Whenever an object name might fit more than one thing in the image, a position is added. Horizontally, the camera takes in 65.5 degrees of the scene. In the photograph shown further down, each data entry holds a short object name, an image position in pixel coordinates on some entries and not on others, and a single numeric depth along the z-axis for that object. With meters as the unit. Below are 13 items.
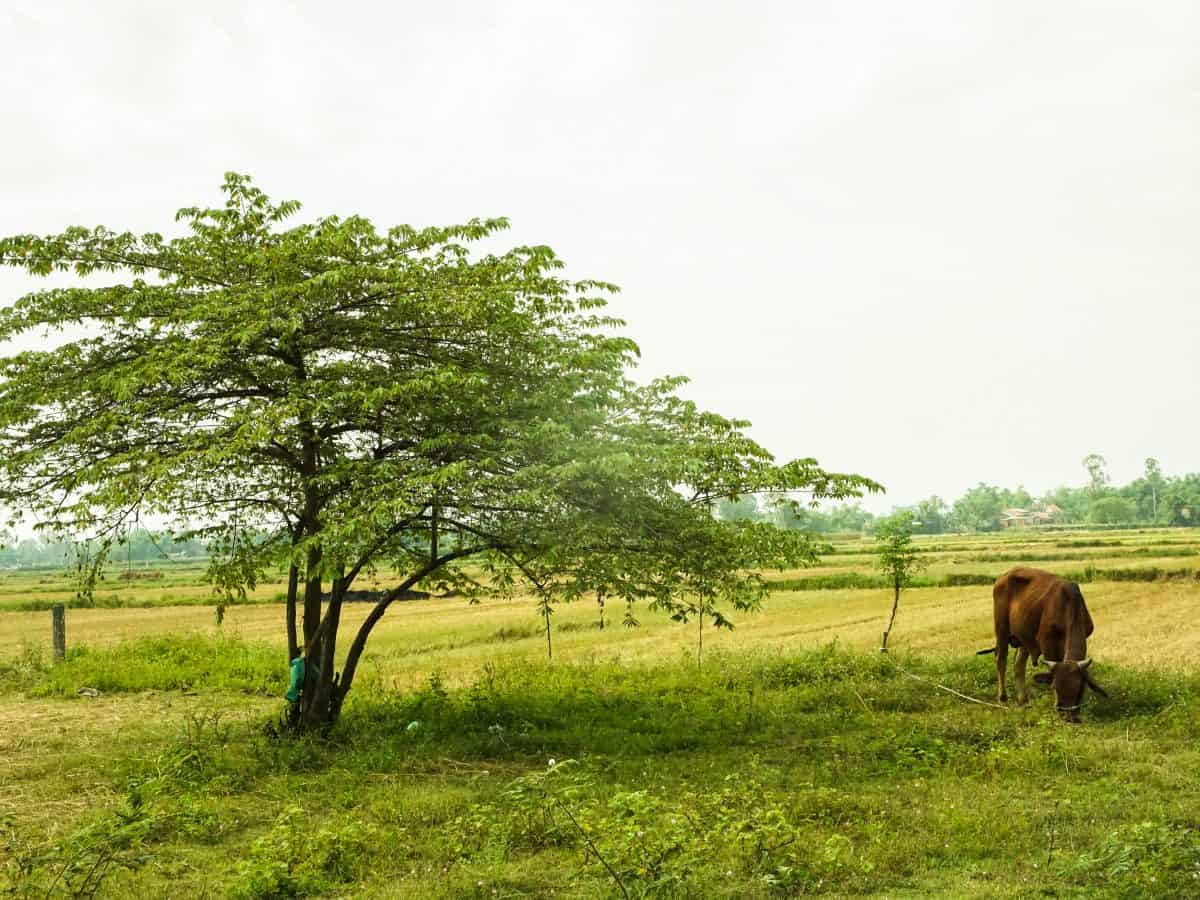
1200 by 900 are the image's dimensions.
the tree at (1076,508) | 182.21
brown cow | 15.28
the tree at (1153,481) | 154.88
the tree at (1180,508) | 129.12
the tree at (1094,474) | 191.79
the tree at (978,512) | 158.12
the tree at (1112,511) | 152.12
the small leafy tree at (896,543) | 25.42
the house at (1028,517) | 169.00
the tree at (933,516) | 157.62
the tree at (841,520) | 182.24
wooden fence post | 24.61
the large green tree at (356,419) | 13.37
